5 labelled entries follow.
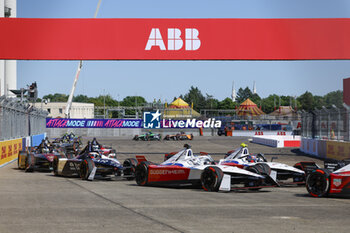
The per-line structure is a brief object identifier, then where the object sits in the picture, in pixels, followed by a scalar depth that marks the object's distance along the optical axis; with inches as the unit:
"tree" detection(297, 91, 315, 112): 7052.2
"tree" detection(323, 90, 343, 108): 7116.1
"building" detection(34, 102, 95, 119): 5007.4
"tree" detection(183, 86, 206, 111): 7596.5
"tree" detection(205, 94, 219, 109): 7687.0
